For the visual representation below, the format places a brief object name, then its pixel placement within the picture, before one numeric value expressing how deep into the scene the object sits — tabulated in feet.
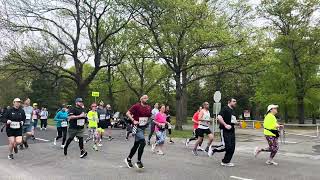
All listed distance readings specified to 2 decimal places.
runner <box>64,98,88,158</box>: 42.98
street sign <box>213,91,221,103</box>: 71.56
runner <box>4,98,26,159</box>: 41.70
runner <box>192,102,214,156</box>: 46.98
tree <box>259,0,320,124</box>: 130.31
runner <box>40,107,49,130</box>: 94.27
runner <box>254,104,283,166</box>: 38.37
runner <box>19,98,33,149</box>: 52.24
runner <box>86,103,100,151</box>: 51.59
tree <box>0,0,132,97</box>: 104.58
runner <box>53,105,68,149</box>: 55.72
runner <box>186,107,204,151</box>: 49.99
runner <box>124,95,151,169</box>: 34.91
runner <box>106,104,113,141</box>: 65.51
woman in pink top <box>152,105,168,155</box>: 47.88
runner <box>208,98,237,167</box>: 37.09
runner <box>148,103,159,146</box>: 58.34
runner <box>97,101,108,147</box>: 58.80
